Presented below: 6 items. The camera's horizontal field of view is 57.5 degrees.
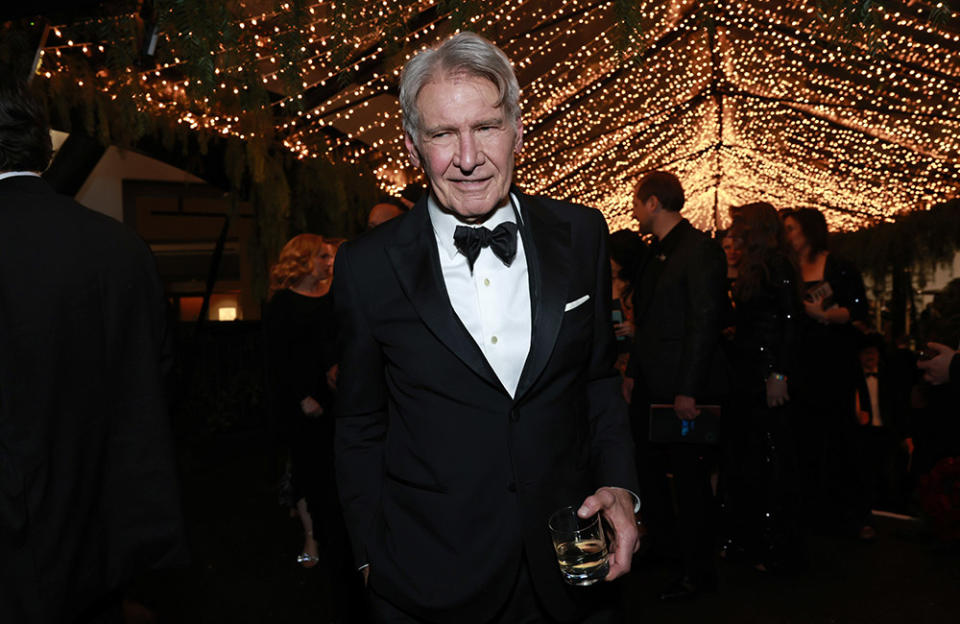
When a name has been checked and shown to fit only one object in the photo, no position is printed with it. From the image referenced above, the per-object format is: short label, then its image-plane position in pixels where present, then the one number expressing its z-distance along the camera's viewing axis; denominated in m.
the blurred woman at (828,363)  5.08
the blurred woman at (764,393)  4.47
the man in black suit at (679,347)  4.11
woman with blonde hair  4.27
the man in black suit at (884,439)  5.35
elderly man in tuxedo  1.80
